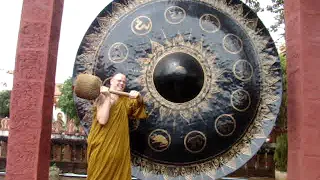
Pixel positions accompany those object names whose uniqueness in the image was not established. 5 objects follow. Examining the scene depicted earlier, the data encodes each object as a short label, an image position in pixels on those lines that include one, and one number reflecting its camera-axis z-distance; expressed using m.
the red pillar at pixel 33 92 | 3.68
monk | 3.55
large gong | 4.05
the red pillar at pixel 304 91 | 3.52
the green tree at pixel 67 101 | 22.84
